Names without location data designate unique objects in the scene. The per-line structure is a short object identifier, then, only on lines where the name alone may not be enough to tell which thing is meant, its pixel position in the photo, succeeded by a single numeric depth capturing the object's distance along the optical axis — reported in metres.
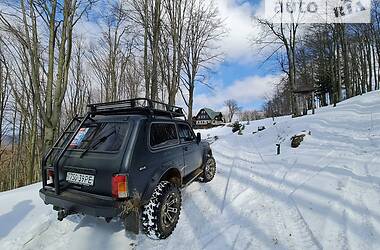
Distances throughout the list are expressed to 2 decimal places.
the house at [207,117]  70.00
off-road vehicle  3.08
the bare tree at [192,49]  18.34
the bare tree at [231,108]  101.94
